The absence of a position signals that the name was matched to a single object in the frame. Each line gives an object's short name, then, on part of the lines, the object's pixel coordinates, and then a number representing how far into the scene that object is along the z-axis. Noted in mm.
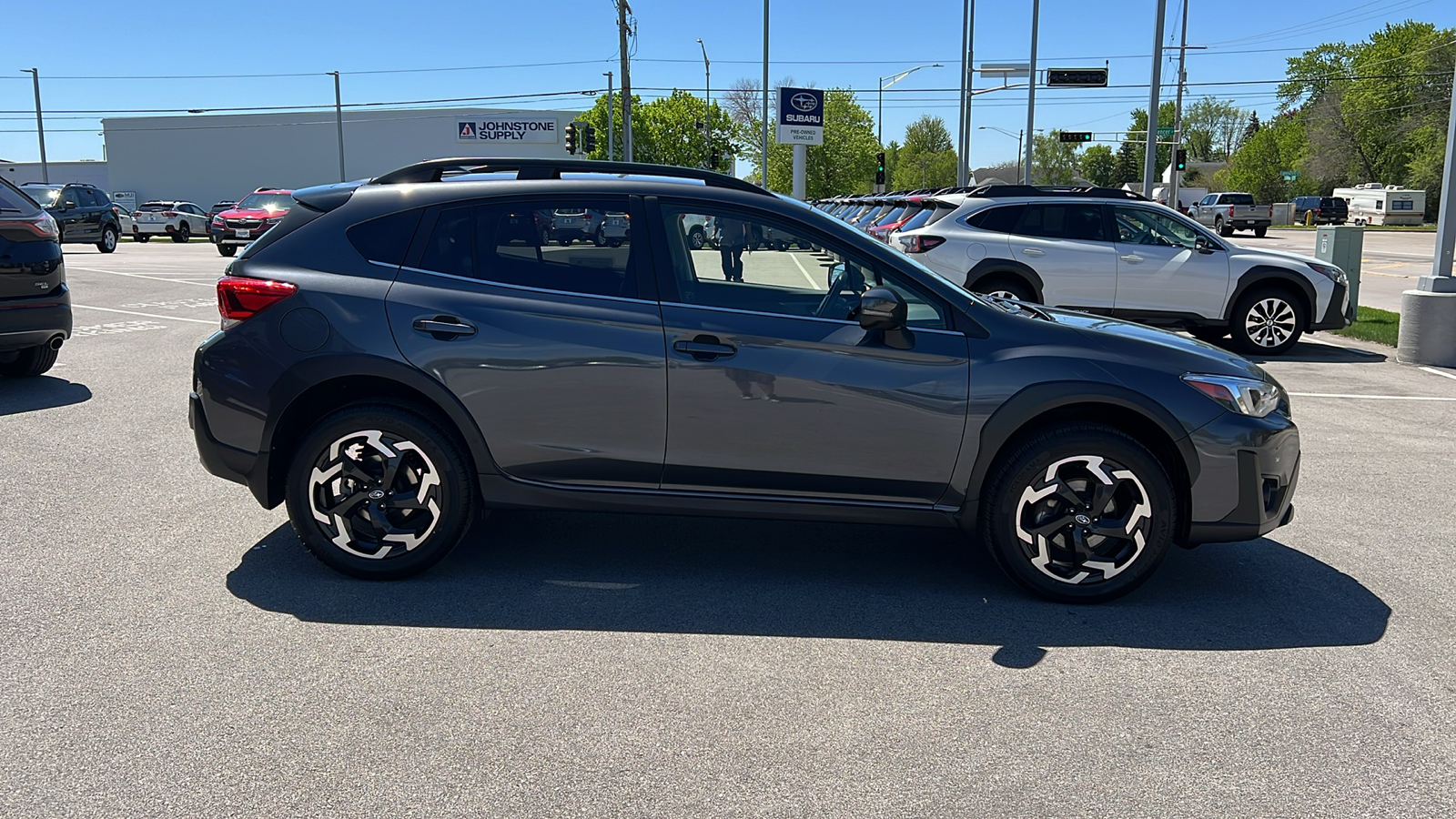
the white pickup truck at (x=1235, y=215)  53000
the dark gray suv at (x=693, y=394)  4570
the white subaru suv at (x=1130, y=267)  12422
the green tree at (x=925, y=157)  128375
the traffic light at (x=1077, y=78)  36906
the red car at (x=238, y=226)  32031
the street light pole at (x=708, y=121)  65550
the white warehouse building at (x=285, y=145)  72812
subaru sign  33312
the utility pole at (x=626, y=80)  36375
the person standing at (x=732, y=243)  4766
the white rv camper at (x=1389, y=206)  63031
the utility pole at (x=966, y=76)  39719
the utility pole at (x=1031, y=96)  37656
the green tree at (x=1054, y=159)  149500
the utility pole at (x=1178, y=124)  32719
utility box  14734
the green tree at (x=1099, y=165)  148625
